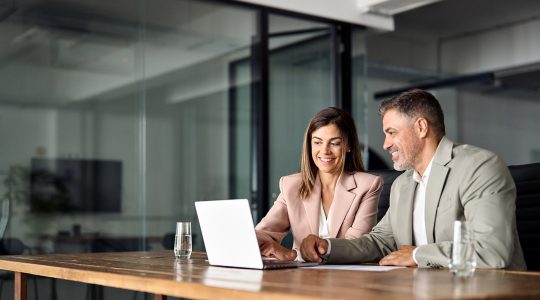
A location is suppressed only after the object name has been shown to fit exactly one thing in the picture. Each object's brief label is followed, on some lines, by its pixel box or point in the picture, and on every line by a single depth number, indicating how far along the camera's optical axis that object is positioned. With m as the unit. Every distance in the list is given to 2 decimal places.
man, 2.31
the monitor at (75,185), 4.78
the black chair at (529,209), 2.88
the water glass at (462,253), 1.93
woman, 3.19
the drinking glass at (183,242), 2.86
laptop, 2.27
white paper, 2.29
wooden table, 1.58
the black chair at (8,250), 4.62
